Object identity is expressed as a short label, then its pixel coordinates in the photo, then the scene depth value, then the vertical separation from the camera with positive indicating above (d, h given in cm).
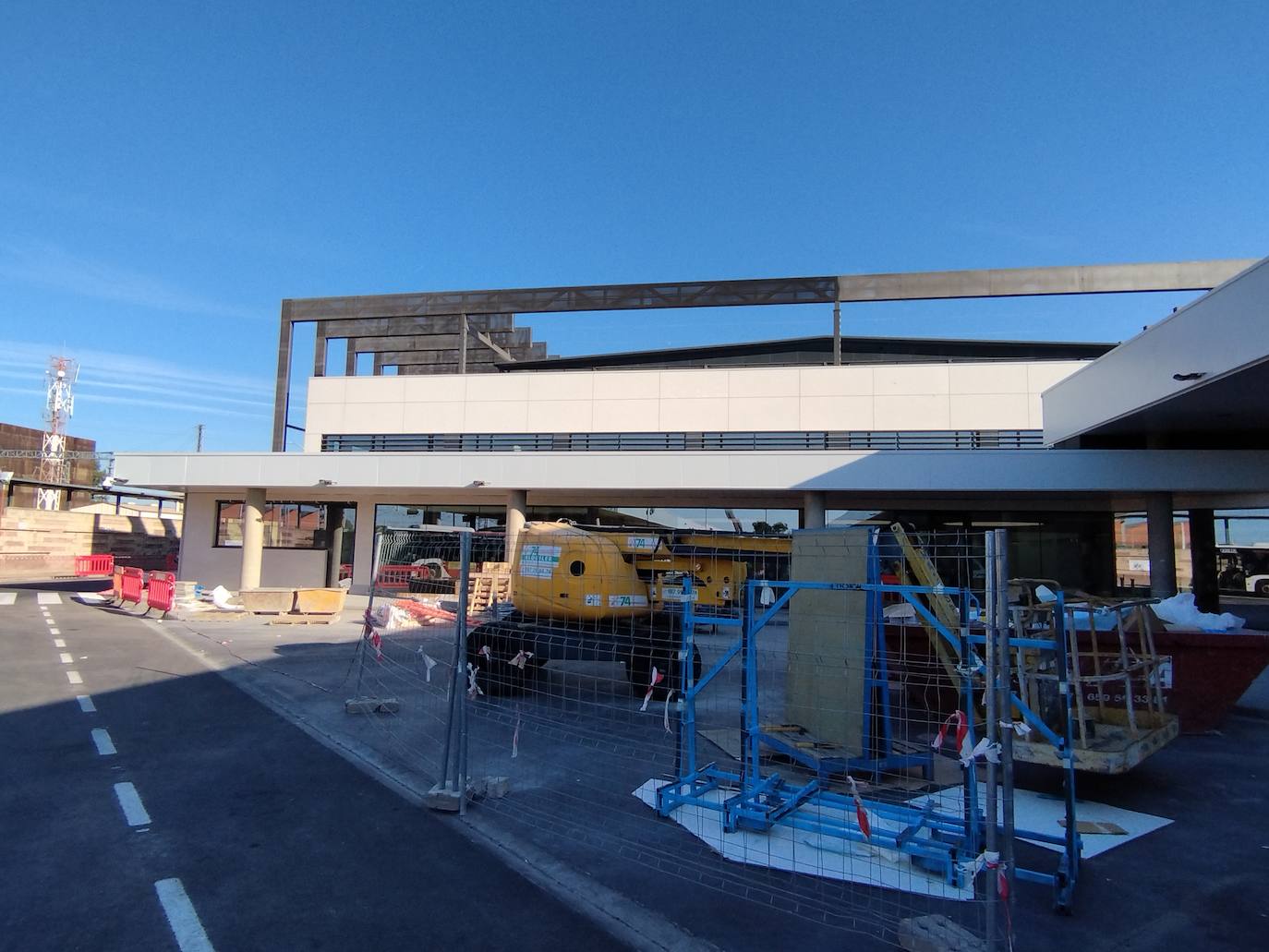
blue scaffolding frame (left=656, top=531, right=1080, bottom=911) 459 -179
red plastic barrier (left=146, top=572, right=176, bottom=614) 1929 -148
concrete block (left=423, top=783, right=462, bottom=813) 557 -195
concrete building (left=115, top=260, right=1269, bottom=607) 1912 +300
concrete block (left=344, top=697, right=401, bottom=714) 896 -200
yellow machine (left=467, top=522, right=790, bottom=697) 1016 -73
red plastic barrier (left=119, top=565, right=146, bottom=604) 2056 -134
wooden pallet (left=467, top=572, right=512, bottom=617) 1341 -86
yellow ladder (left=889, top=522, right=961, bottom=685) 644 -19
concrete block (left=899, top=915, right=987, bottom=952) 363 -191
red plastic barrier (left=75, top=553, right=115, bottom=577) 3503 -138
